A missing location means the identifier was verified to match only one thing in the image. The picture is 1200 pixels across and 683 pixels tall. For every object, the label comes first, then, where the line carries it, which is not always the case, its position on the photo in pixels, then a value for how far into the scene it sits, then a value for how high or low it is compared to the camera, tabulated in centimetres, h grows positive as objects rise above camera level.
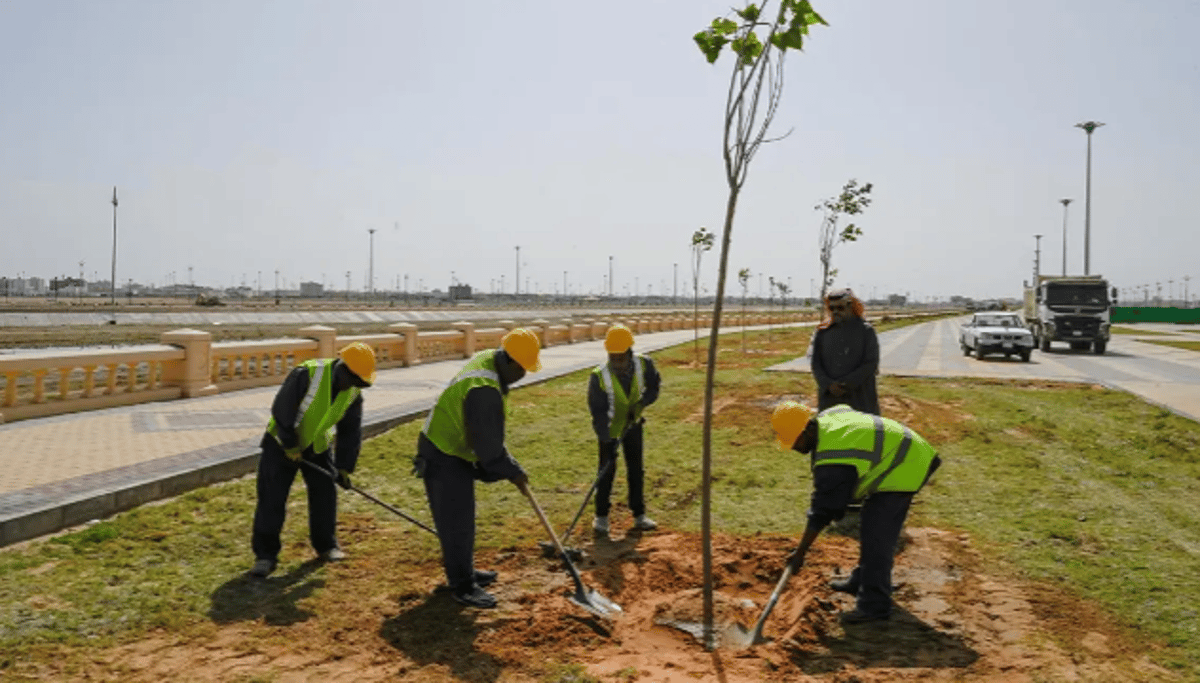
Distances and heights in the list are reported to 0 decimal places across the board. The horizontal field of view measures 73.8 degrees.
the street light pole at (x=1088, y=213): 4378 +569
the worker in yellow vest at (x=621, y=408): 610 -75
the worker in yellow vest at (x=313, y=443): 518 -90
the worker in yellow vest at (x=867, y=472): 434 -88
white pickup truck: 2297 -70
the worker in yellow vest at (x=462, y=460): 466 -89
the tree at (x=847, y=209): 2389 +313
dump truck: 2575 +21
